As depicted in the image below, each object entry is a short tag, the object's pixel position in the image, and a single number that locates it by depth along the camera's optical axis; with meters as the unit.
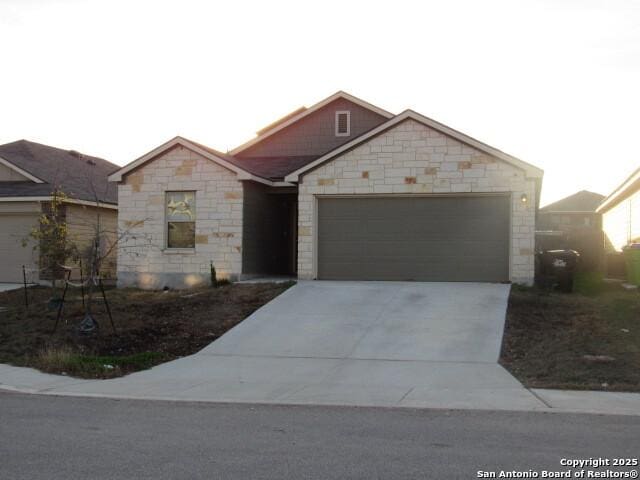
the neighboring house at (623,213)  22.16
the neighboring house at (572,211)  64.38
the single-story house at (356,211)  18.72
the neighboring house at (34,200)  23.09
